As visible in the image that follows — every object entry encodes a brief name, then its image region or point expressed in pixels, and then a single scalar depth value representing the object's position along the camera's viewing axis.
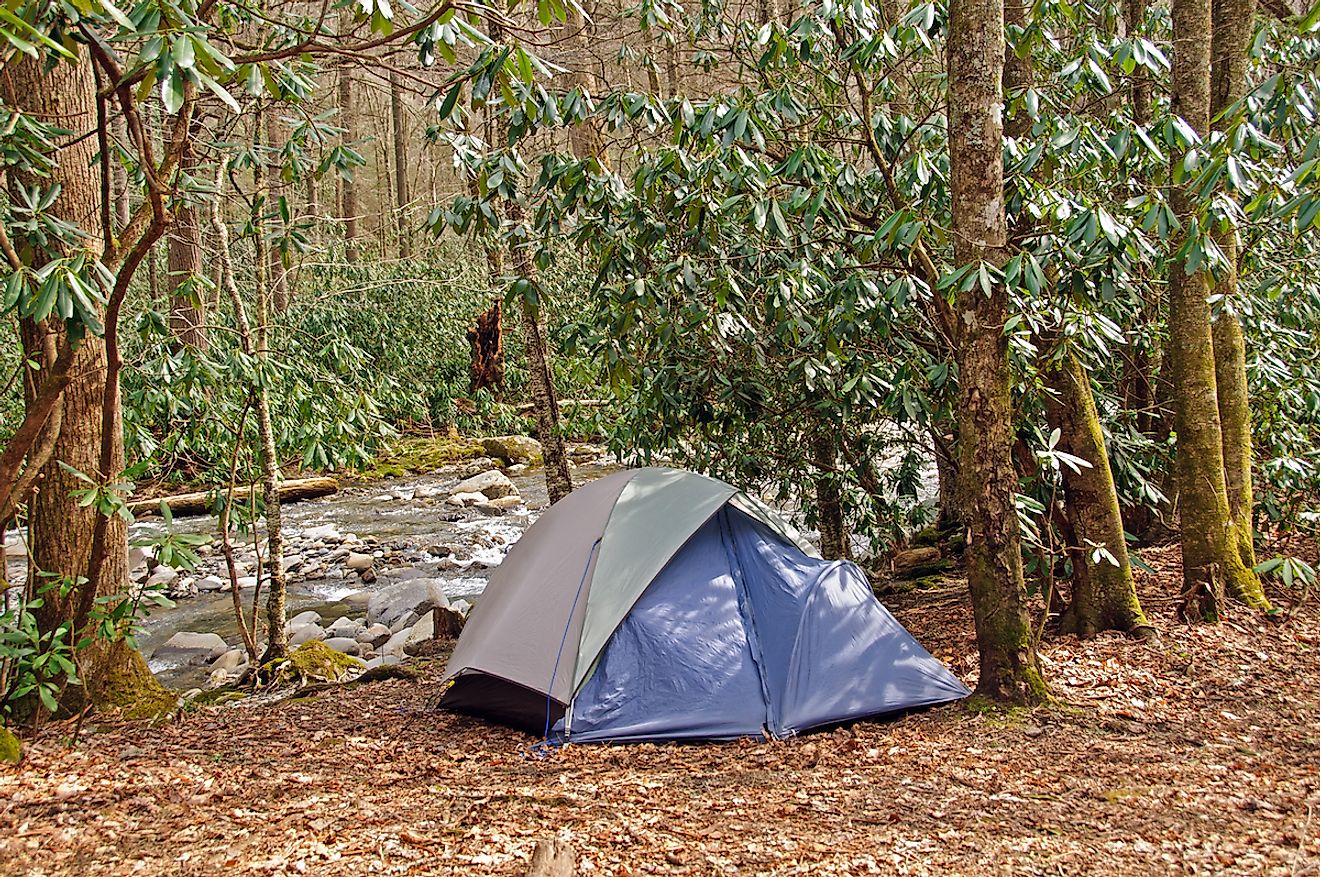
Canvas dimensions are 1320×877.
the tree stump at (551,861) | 3.12
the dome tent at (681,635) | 5.13
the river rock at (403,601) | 9.74
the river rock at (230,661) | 8.35
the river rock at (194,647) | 8.76
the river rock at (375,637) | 9.00
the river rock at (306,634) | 8.92
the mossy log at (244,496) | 13.33
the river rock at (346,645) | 8.64
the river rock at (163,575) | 11.68
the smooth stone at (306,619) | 9.52
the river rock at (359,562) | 11.93
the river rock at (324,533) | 13.11
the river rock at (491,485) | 15.88
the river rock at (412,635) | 8.63
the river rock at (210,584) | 11.36
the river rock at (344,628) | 9.37
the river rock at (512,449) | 19.14
